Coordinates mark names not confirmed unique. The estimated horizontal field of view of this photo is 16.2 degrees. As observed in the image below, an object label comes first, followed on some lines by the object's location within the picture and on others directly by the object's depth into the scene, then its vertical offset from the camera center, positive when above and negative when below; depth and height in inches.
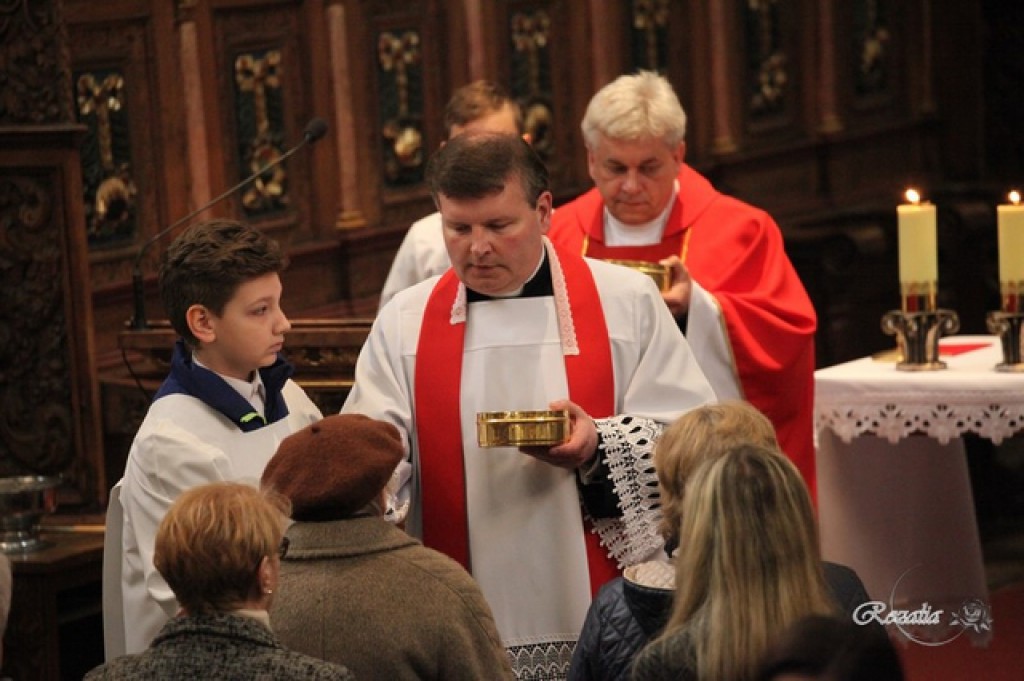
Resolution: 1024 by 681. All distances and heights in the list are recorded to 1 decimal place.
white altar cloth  447.8 -44.5
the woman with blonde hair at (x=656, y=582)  228.9 -26.3
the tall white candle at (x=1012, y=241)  409.8 -9.8
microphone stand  460.7 -12.6
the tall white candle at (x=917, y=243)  412.2 -9.5
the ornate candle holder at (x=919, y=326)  413.9 -19.1
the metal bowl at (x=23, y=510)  382.7 -32.2
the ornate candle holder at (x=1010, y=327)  409.2 -19.5
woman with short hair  213.0 -23.9
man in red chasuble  384.2 -8.3
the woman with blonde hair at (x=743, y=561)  205.0 -22.6
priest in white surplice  292.8 -17.6
